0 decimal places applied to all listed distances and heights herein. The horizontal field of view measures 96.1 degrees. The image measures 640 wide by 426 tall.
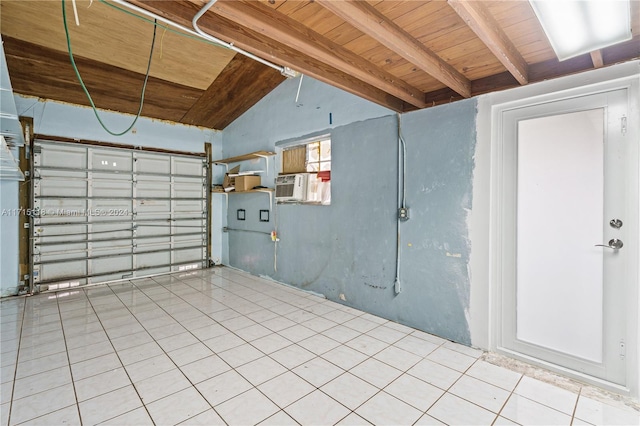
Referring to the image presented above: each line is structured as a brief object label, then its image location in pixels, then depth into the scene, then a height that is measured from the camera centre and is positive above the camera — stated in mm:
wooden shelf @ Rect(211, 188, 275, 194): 4957 +375
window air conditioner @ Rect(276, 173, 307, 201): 4391 +379
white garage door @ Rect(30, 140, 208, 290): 4496 -30
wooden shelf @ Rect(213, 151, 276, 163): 4926 +1016
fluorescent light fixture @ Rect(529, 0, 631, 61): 1468 +1046
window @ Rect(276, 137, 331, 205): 4215 +691
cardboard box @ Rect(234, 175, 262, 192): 5219 +544
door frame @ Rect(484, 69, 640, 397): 2000 +88
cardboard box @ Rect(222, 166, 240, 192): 5764 +636
